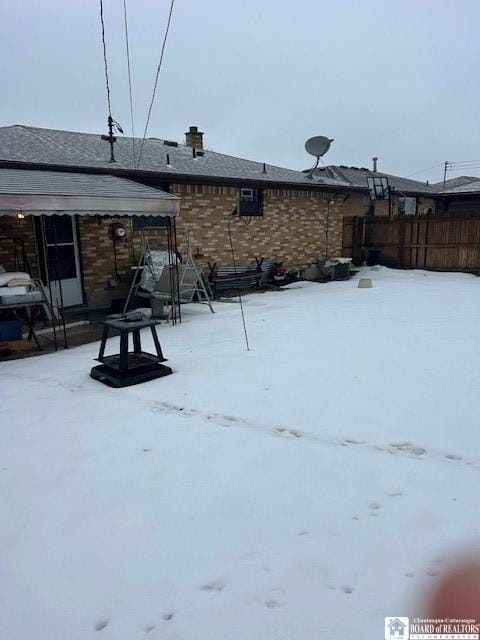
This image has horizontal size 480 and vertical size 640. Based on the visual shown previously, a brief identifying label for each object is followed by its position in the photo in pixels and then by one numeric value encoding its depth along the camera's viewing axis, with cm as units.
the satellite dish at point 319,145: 1609
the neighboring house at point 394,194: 1898
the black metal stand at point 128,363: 504
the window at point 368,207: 1839
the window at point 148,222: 1052
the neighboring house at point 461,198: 1878
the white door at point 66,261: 924
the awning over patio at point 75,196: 612
